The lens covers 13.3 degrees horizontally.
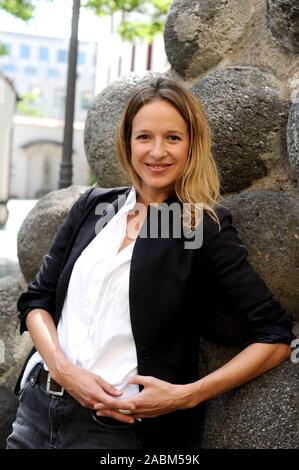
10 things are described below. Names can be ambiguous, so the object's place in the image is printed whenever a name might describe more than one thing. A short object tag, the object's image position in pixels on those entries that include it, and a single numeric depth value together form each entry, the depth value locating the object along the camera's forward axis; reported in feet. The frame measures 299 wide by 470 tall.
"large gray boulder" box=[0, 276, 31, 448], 10.00
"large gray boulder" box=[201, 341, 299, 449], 7.90
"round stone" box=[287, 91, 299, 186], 8.15
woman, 8.07
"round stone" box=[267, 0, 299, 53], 8.31
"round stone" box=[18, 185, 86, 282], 9.91
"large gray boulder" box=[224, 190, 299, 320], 8.27
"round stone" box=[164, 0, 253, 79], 9.11
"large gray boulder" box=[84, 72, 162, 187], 9.59
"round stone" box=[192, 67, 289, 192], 8.56
